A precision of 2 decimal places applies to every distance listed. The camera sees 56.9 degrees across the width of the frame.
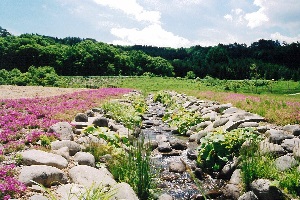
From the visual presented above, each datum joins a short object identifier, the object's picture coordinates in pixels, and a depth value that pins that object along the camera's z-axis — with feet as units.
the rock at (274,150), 22.68
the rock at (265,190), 18.02
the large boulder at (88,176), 17.45
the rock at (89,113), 40.42
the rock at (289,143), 23.53
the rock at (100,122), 33.76
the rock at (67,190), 14.86
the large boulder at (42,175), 16.17
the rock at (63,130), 26.43
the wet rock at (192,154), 29.36
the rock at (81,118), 35.13
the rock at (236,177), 21.68
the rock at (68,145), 23.15
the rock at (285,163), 20.17
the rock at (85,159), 21.12
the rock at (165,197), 19.39
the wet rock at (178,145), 33.96
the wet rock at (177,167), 26.11
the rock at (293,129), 27.35
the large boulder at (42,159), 18.51
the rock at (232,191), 20.48
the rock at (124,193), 16.08
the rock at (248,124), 30.96
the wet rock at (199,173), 24.91
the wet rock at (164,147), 32.47
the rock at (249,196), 18.63
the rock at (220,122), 35.58
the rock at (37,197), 13.82
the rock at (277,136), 25.22
